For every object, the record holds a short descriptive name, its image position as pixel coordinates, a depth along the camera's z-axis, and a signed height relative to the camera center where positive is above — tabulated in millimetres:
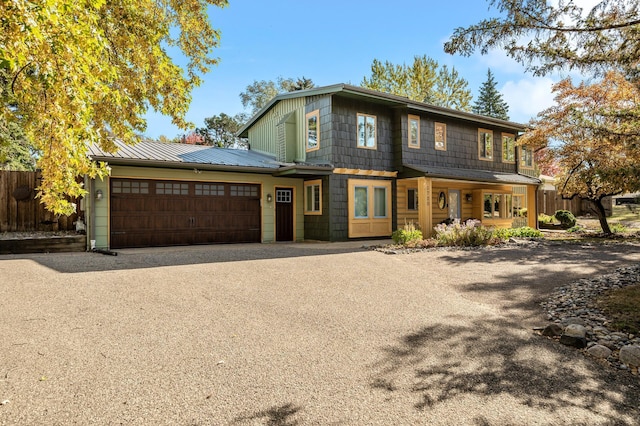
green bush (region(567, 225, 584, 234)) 17247 -772
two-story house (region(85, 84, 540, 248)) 11523 +1381
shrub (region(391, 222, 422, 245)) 11594 -668
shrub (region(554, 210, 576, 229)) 19375 -313
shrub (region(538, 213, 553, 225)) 20703 -365
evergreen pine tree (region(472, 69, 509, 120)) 43406 +13169
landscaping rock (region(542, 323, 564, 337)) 4132 -1307
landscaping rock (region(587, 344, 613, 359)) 3652 -1376
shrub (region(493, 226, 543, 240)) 13609 -747
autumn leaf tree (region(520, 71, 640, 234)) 12297 +2760
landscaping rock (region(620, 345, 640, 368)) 3465 -1354
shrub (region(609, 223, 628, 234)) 16094 -726
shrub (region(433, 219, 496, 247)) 11758 -708
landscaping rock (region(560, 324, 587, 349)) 3854 -1297
